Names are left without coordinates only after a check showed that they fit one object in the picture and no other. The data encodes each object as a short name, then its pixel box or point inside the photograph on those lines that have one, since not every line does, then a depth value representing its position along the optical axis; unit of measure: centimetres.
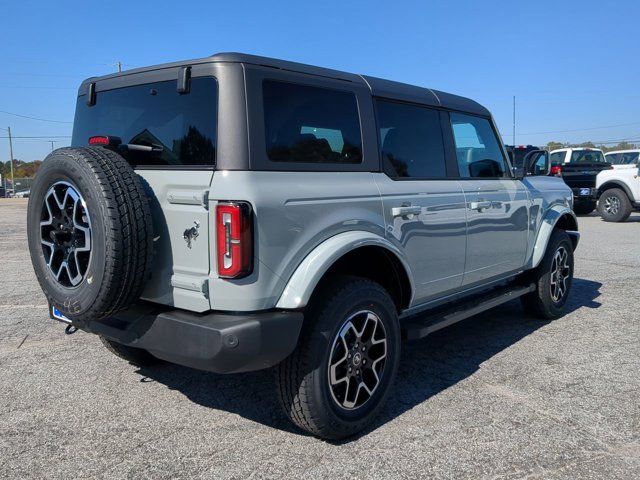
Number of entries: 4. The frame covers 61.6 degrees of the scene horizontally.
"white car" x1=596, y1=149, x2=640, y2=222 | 1459
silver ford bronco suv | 253
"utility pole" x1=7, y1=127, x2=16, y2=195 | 7217
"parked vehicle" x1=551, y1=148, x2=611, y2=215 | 1591
